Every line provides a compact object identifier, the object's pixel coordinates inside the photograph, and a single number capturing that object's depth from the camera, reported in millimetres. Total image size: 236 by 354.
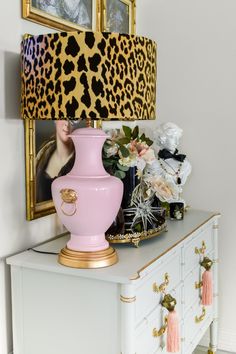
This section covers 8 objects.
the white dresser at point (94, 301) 1353
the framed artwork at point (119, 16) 2107
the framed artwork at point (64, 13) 1606
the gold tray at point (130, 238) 1600
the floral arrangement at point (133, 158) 1626
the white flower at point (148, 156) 1643
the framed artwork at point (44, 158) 1631
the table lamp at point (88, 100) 1252
